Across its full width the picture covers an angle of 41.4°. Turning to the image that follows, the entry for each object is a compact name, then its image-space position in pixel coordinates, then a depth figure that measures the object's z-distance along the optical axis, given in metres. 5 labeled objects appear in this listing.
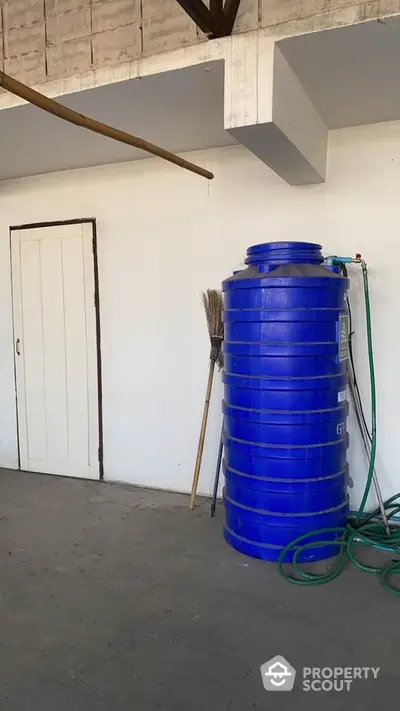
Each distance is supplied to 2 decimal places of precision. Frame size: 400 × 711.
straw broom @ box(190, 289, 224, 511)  3.49
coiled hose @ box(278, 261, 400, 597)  2.67
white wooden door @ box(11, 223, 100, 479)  4.16
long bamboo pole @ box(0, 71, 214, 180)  1.86
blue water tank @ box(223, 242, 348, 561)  2.75
